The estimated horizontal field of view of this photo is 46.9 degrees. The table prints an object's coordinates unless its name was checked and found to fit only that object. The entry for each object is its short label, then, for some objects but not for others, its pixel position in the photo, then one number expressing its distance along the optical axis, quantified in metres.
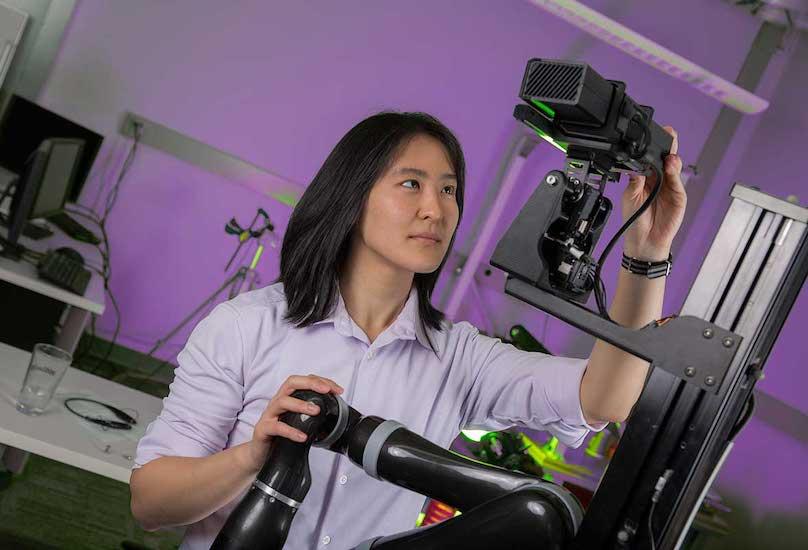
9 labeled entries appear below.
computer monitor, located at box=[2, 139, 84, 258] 3.19
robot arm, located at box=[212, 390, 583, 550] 0.82
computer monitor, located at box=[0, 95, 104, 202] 4.20
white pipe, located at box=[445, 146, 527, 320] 4.66
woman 1.34
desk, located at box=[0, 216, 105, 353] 3.17
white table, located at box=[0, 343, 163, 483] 1.86
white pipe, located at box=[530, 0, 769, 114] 3.98
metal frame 0.84
